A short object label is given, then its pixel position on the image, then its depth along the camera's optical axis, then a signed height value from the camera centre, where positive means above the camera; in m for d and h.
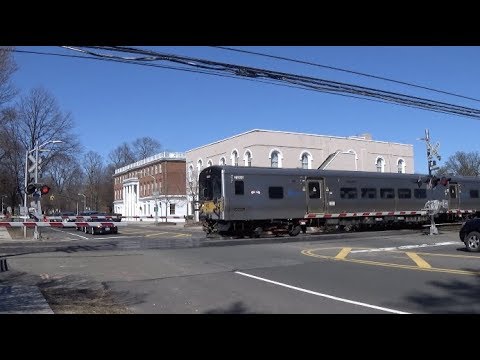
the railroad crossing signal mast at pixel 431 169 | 25.47 +1.57
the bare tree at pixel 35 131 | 60.97 +10.42
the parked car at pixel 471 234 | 16.41 -1.23
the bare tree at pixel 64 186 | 71.86 +5.88
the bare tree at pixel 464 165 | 96.71 +6.58
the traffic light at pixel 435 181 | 26.33 +0.93
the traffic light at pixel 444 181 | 27.14 +0.95
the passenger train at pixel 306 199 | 24.58 +0.21
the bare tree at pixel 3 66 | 30.44 +9.61
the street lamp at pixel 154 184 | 85.91 +4.45
